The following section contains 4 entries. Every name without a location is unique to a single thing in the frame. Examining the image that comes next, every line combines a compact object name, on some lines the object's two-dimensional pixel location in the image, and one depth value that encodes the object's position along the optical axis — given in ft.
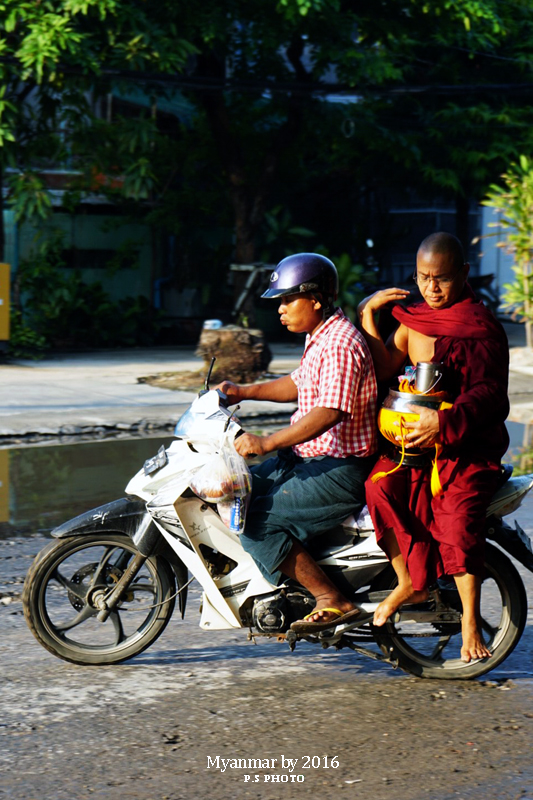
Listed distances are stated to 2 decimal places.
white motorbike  27.12
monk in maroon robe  26.27
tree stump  89.66
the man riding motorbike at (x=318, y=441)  26.25
